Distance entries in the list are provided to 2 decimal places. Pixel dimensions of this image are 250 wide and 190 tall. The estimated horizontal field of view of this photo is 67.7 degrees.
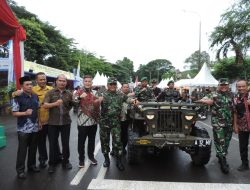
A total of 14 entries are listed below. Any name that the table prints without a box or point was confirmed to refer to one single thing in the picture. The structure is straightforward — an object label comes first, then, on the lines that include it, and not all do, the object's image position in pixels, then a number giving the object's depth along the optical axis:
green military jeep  3.39
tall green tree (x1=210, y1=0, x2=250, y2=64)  11.47
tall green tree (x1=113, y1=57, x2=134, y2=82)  51.61
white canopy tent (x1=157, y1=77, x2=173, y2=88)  21.01
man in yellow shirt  3.56
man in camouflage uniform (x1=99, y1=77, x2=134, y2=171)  3.60
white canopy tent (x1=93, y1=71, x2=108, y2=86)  19.29
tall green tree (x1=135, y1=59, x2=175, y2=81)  71.12
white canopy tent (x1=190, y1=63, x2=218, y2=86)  12.54
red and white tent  4.51
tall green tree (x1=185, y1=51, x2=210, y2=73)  56.10
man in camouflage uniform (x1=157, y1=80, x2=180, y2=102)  5.35
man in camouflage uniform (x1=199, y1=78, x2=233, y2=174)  3.51
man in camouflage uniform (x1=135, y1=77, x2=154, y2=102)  4.70
